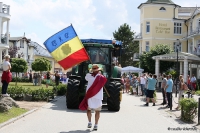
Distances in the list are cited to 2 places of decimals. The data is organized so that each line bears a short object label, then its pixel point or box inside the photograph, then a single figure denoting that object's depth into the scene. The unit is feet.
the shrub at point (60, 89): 80.08
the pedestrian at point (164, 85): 67.20
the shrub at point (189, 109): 44.52
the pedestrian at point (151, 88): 67.00
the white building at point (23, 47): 219.41
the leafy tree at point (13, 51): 197.77
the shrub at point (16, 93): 64.12
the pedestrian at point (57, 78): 115.55
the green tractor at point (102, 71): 53.01
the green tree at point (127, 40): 263.49
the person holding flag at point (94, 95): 35.19
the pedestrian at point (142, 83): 93.00
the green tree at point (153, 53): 157.07
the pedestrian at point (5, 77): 49.73
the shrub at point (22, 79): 152.35
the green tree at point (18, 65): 132.54
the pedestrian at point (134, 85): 102.30
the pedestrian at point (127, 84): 114.19
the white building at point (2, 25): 150.65
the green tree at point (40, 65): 148.66
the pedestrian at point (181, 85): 59.87
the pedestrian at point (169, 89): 60.00
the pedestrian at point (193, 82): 113.77
